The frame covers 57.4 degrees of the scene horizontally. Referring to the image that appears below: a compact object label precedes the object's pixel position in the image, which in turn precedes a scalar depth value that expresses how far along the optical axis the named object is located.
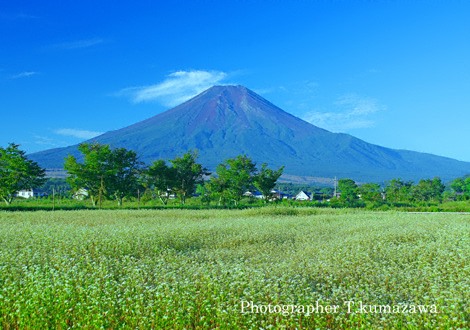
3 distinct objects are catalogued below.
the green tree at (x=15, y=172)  38.38
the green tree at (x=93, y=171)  39.88
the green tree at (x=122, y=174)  40.28
